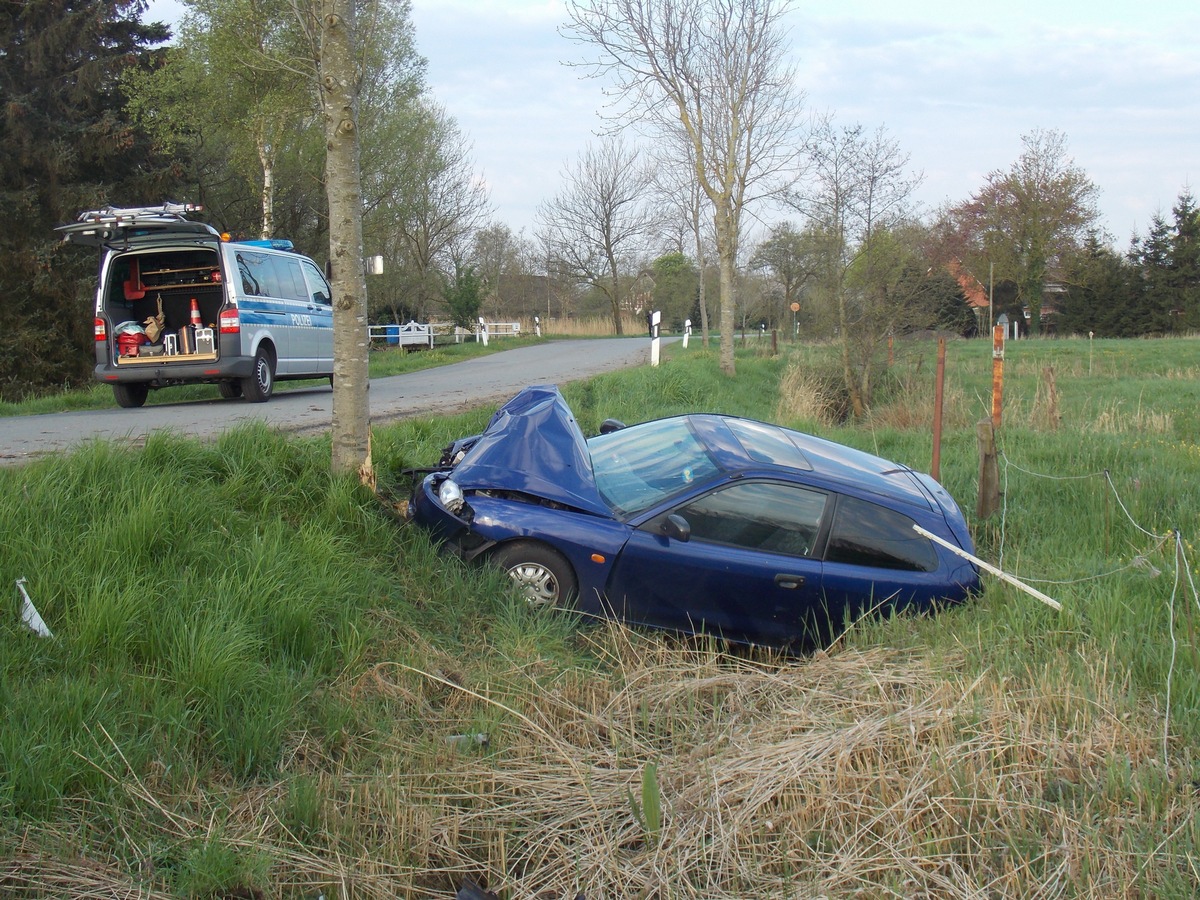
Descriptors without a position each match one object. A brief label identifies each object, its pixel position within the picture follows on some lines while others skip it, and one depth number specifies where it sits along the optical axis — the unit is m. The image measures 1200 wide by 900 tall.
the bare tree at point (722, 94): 19.67
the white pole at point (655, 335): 19.68
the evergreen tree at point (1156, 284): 49.66
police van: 11.48
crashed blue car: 5.64
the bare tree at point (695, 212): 33.06
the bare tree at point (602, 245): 54.34
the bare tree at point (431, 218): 37.47
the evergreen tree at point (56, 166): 23.75
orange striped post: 10.77
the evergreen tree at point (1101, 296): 51.06
